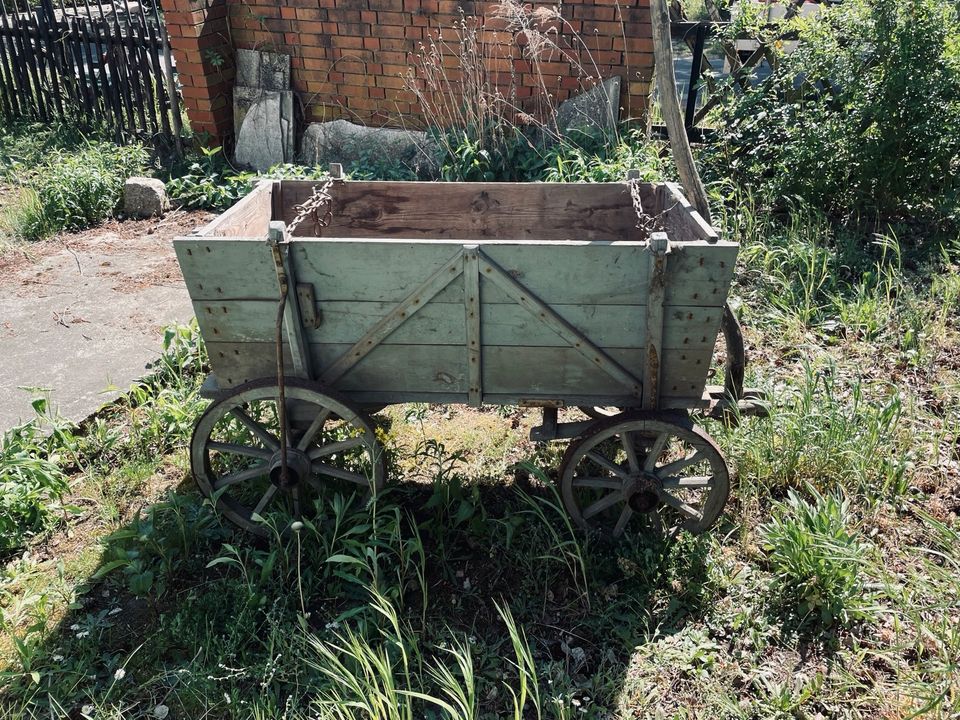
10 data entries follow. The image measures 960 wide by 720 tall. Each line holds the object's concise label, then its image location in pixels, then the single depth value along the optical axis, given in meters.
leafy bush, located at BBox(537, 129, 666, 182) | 5.32
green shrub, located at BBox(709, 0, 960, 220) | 4.74
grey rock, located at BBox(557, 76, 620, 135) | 6.11
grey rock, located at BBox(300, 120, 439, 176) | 6.59
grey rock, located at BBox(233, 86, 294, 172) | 6.91
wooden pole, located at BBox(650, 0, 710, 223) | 2.97
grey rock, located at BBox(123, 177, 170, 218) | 6.26
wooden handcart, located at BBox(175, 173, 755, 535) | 2.52
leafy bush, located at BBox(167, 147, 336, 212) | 6.41
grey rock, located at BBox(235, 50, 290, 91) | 6.82
